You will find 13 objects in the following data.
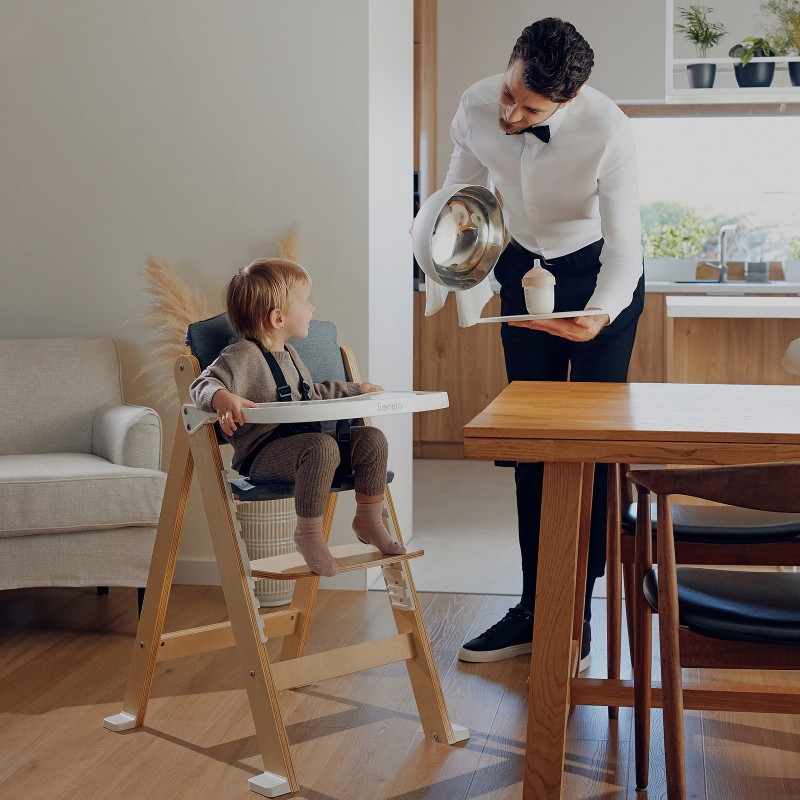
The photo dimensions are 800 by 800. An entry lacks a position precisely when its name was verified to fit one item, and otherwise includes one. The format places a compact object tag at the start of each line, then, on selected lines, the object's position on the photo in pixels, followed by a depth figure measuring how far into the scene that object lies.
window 6.16
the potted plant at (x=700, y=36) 5.46
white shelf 5.04
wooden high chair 2.08
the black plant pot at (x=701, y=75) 5.44
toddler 2.16
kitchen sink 5.71
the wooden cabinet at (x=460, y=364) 5.64
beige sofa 2.92
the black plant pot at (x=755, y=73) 5.22
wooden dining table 1.67
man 2.36
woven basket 3.18
